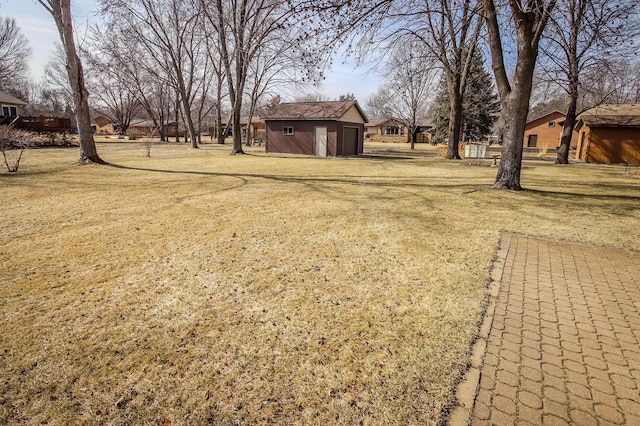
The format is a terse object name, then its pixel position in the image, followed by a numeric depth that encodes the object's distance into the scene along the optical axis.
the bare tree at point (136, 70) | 28.17
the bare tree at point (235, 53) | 18.54
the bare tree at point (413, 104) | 37.80
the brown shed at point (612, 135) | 22.17
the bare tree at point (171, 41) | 25.17
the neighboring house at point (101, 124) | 77.44
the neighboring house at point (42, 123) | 27.67
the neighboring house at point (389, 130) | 60.88
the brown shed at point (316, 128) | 24.22
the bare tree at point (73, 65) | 12.55
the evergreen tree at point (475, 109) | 32.69
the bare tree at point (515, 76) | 9.45
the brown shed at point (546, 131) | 41.57
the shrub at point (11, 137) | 11.48
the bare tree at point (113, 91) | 33.88
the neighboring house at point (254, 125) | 59.03
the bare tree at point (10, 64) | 39.40
